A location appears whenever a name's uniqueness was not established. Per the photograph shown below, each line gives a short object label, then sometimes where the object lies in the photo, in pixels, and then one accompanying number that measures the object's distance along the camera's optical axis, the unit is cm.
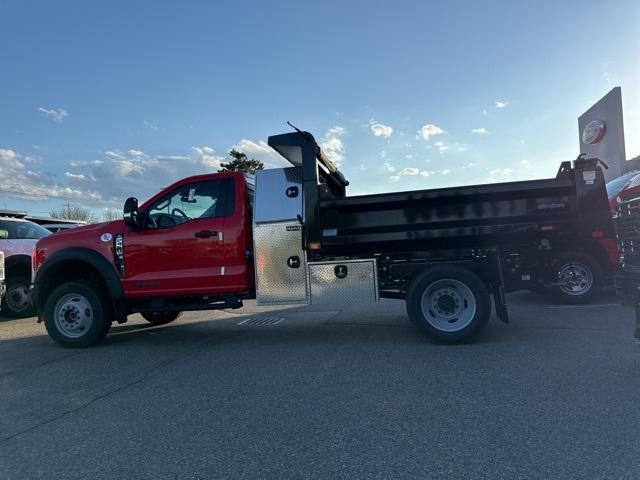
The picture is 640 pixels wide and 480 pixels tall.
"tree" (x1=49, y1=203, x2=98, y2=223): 6569
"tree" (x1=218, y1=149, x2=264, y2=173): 3162
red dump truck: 580
